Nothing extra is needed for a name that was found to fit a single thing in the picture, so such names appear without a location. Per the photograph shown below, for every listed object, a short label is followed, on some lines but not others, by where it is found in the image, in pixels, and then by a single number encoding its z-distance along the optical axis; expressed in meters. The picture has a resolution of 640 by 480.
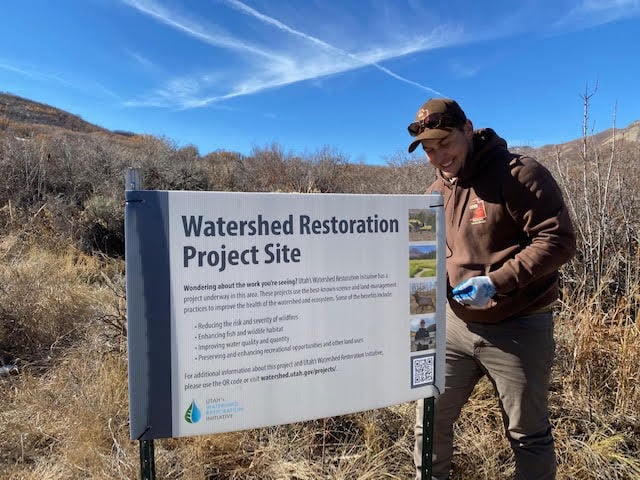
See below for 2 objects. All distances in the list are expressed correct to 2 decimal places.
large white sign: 1.57
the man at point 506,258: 1.92
